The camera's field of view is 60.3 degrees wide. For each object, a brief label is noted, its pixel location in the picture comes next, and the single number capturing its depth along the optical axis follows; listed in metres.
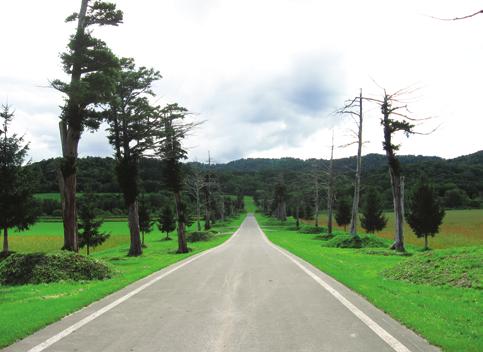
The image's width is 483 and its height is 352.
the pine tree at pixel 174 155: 27.88
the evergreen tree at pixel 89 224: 33.75
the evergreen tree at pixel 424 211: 34.44
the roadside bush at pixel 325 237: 40.99
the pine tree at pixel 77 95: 15.73
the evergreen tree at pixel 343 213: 57.91
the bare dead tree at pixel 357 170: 30.89
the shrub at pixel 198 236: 46.06
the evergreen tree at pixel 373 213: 50.53
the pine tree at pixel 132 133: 26.47
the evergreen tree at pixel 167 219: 54.50
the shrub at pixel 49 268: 11.92
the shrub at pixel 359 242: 27.92
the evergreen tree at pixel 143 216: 47.25
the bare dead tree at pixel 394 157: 23.48
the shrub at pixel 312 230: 52.87
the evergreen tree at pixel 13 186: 26.89
